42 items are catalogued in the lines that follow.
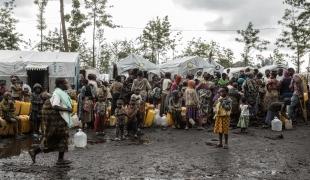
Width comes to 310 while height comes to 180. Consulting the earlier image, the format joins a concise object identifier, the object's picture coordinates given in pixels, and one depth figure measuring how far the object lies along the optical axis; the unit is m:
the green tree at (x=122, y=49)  49.66
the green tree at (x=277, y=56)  52.49
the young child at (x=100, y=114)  12.73
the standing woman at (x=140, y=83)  14.06
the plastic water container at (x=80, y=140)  10.48
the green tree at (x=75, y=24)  31.24
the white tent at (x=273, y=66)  29.21
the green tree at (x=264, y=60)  49.59
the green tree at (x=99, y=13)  32.81
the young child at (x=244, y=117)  13.30
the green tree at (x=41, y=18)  39.40
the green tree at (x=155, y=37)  40.56
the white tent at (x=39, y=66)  21.06
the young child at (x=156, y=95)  15.36
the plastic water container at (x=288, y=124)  14.38
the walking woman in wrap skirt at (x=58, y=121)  8.03
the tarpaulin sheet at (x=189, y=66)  26.84
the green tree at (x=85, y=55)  47.38
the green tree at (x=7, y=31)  37.43
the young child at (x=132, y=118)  12.27
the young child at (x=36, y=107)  11.86
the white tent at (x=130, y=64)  27.03
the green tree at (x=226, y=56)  56.09
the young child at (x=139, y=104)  12.61
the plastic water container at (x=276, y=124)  14.03
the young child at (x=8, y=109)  11.81
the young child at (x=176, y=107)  14.05
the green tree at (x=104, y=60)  50.84
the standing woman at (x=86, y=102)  13.44
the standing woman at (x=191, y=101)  13.91
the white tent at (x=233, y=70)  31.94
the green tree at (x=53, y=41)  40.53
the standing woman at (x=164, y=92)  15.02
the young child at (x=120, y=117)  11.88
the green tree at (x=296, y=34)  30.98
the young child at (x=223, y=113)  10.47
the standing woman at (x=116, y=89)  14.25
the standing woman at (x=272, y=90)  14.32
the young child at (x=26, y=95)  13.59
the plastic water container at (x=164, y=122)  14.60
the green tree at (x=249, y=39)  41.38
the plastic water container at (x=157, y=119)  14.65
